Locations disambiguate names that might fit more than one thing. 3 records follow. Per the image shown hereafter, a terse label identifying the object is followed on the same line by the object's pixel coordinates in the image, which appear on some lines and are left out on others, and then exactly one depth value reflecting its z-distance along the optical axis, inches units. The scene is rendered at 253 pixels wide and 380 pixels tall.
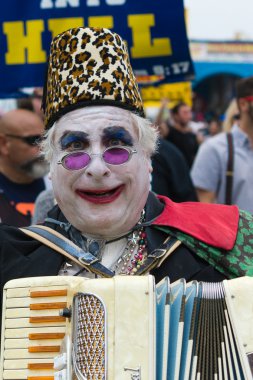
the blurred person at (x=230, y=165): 288.3
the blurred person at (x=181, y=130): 451.4
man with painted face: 159.5
